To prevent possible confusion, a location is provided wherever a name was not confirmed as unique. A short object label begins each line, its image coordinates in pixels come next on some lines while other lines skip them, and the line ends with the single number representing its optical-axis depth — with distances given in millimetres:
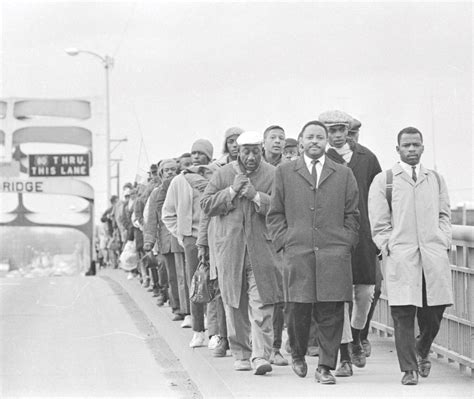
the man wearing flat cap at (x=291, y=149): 15502
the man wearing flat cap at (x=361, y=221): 12660
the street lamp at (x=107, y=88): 64516
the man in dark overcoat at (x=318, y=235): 11538
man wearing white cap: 12691
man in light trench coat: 11295
